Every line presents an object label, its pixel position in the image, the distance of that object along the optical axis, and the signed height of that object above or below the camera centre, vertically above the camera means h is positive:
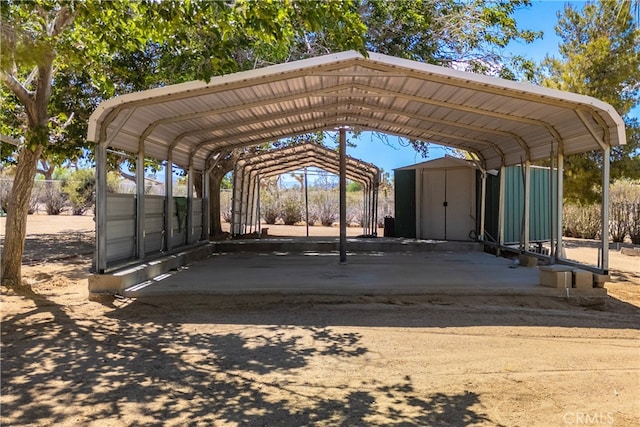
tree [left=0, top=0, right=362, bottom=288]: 4.55 +2.07
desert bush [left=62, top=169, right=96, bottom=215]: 31.11 +1.58
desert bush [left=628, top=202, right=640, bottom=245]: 18.78 -0.11
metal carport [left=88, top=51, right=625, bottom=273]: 7.02 +1.89
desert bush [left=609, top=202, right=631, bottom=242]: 19.22 +0.00
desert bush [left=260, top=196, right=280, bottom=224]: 26.50 +0.45
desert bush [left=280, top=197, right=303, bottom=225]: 26.20 +0.38
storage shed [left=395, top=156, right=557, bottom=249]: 13.52 +0.51
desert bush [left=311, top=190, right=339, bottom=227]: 26.81 +0.70
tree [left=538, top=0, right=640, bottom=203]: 14.19 +4.28
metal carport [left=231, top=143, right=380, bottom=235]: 14.70 +1.62
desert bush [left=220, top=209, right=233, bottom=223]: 26.33 +0.11
